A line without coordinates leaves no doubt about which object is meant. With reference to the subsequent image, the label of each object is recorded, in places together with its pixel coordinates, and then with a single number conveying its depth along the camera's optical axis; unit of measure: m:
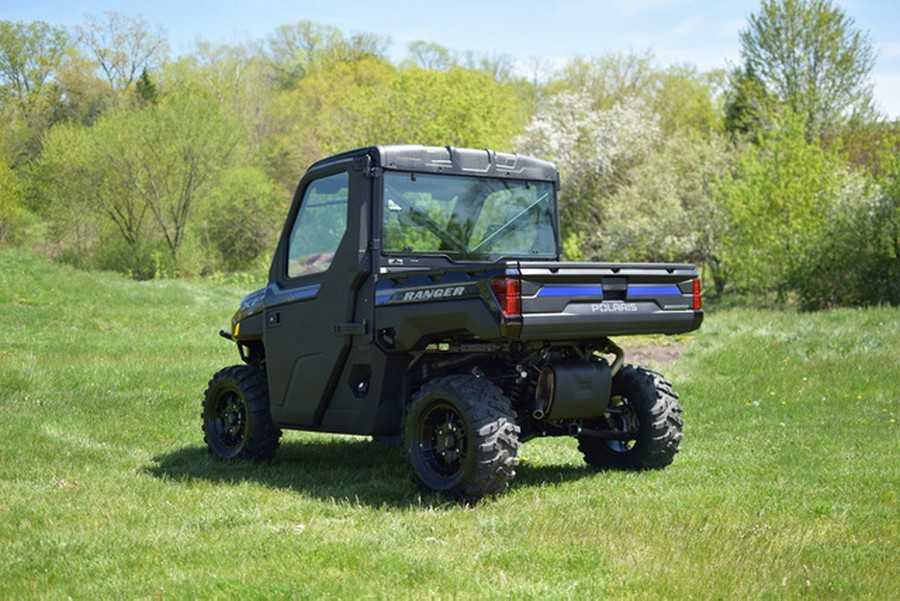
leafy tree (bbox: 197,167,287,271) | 53.95
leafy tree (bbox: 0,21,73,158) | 50.66
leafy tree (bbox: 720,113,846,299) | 28.88
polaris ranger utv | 7.20
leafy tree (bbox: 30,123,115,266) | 51.16
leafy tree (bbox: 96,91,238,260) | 50.69
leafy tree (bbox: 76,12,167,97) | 56.56
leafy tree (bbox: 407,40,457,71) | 70.12
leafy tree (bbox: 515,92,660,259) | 43.97
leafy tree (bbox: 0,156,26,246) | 47.44
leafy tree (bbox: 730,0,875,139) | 45.44
